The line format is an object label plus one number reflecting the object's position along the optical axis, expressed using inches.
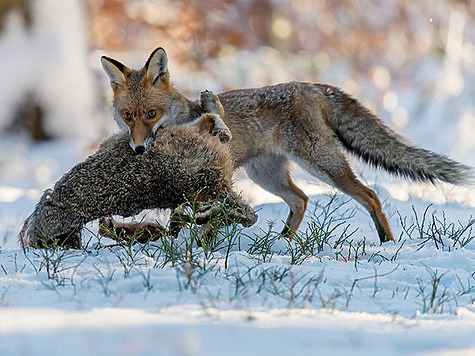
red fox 450.3
